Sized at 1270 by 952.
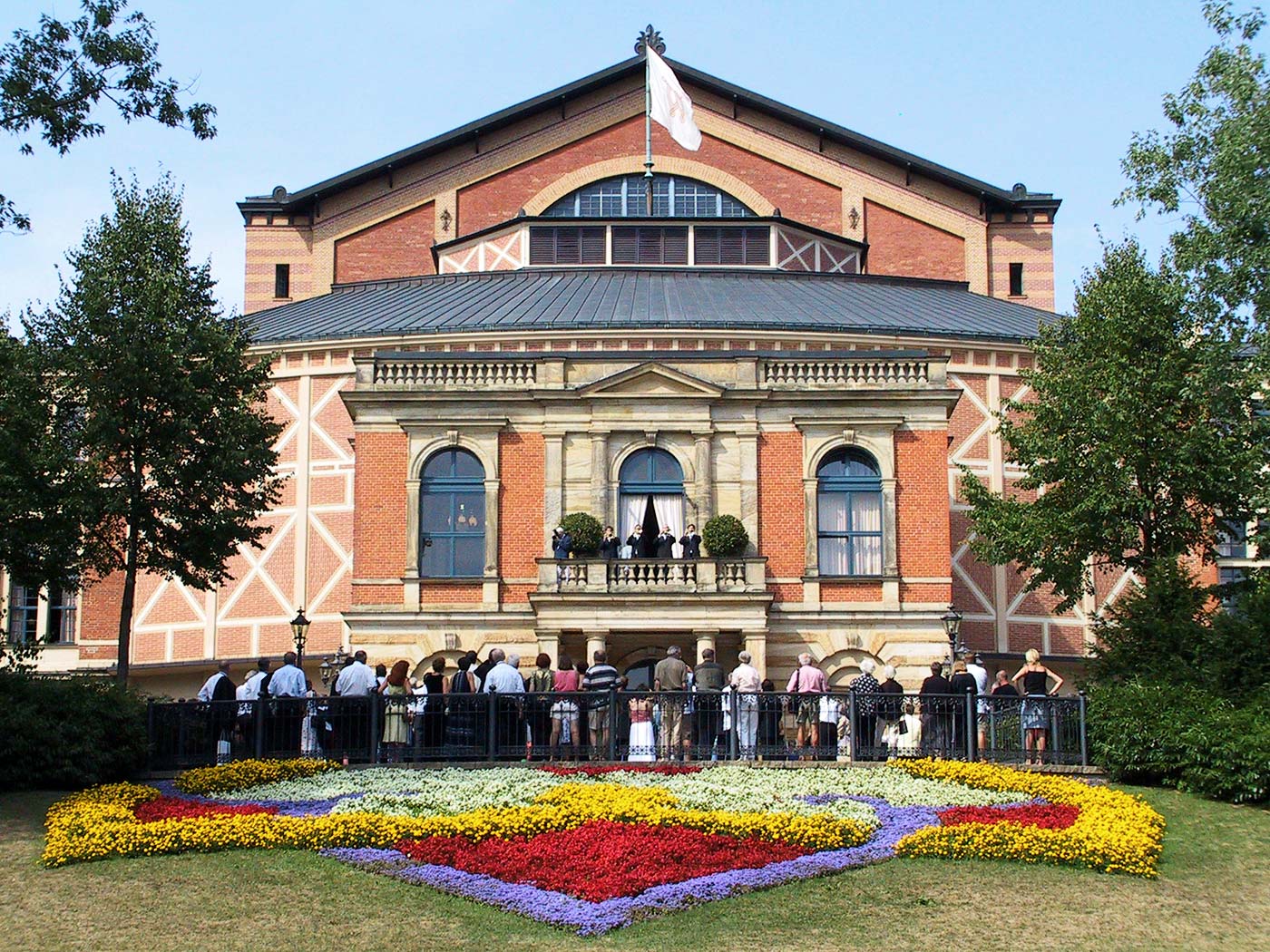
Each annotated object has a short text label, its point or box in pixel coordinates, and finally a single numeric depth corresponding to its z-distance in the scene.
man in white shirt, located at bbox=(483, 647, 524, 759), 26.06
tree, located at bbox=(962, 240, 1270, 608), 35.38
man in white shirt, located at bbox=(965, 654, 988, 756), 26.23
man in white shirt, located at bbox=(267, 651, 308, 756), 26.05
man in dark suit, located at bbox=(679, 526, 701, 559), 35.59
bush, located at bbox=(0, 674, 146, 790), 23.77
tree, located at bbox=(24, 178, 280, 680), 33.03
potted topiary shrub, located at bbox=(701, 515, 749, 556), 35.69
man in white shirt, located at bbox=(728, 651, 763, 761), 26.36
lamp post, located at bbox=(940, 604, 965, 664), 33.16
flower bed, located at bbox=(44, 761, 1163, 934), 18.98
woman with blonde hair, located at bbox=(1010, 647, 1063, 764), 25.81
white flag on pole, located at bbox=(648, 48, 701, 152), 56.81
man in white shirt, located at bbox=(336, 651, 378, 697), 27.09
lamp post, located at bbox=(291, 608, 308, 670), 34.22
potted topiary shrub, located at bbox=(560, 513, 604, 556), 35.69
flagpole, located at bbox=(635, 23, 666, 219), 56.62
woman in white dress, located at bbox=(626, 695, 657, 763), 25.86
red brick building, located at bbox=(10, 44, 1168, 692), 36.53
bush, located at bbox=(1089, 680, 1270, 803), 23.12
